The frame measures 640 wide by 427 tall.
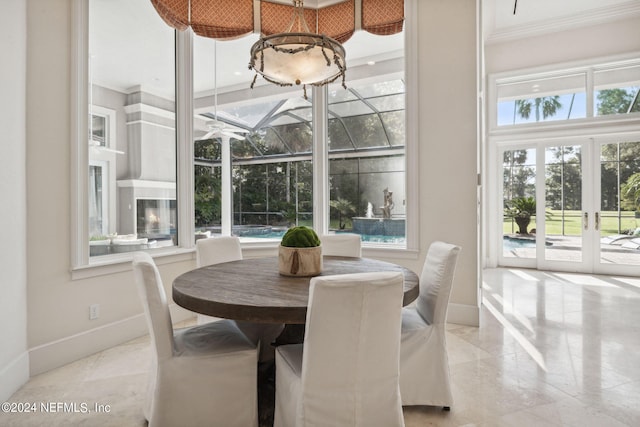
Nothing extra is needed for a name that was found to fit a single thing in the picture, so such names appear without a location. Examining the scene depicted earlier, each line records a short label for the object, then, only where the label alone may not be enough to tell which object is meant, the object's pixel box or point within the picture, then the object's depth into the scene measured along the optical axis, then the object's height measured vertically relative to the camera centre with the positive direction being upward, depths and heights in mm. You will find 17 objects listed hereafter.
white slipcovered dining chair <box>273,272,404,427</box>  1311 -566
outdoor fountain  3926 -154
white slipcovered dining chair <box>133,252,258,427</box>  1617 -789
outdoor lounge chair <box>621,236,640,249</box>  5355 -527
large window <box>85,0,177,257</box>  2883 +721
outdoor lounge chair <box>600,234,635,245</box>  5422 -472
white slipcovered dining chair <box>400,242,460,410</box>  1904 -787
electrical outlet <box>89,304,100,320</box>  2715 -785
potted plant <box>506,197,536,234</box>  6027 -37
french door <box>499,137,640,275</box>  5414 +59
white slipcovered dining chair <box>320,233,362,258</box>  2998 -306
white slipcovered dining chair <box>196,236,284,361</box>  2207 -393
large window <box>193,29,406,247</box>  3920 +723
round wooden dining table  1475 -394
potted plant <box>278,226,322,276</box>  2018 -255
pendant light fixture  2104 +953
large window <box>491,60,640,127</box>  5316 +1835
